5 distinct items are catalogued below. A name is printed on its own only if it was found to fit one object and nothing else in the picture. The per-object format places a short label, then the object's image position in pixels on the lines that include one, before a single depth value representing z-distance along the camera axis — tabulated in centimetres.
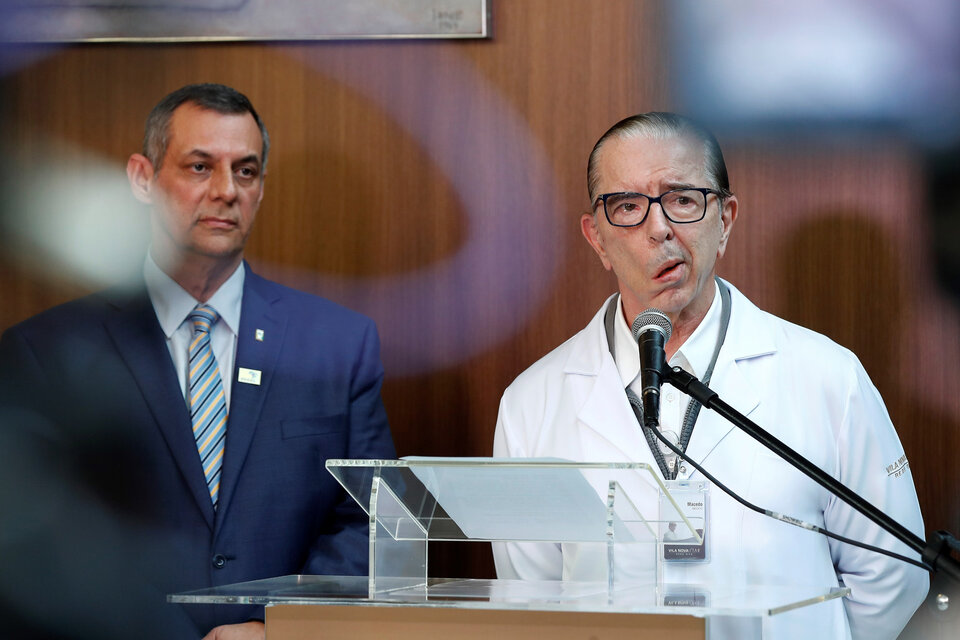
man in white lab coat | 464
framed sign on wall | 605
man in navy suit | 563
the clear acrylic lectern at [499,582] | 301
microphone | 311
